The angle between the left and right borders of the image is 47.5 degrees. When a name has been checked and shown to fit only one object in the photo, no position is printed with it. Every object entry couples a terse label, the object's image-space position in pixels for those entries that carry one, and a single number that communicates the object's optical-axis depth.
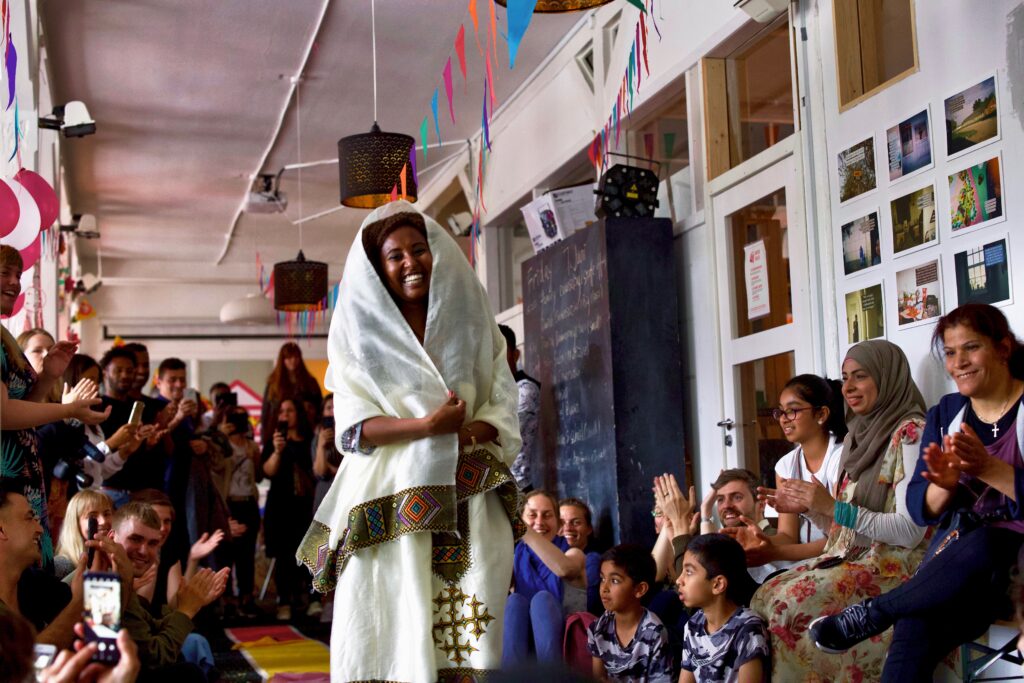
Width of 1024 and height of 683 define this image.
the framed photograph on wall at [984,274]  3.22
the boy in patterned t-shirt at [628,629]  3.28
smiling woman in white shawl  2.38
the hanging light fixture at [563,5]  3.60
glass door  4.35
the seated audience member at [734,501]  3.64
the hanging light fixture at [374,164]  5.80
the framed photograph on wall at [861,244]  3.83
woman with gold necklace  2.57
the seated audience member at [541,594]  3.62
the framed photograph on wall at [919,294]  3.53
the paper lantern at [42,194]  3.64
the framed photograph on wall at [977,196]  3.24
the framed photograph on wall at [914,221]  3.54
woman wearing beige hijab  2.90
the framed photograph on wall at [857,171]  3.85
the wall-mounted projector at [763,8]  4.24
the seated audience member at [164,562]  2.67
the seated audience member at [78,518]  3.31
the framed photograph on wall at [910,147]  3.56
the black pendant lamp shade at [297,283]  8.23
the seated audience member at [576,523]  4.38
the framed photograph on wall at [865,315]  3.80
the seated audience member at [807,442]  3.38
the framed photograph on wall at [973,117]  3.25
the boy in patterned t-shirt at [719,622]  2.93
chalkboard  4.95
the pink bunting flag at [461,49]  4.75
